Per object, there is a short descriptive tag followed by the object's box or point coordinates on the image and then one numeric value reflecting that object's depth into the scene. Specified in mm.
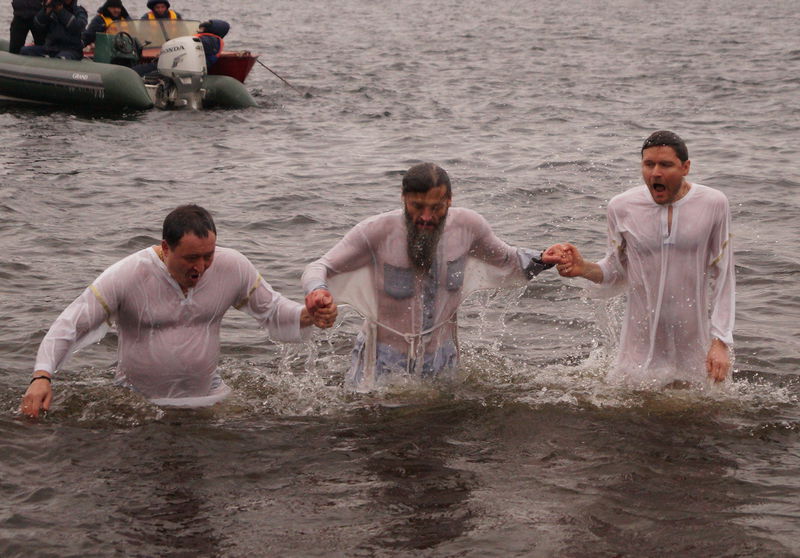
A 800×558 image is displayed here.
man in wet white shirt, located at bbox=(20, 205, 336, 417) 6273
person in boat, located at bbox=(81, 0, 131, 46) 21266
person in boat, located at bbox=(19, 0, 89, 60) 20297
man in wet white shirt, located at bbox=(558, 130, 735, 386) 6777
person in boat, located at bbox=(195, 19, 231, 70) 21875
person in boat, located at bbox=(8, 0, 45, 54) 20500
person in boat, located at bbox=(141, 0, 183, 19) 22094
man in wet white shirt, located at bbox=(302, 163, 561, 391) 6961
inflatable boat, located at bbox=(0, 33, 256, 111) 20297
